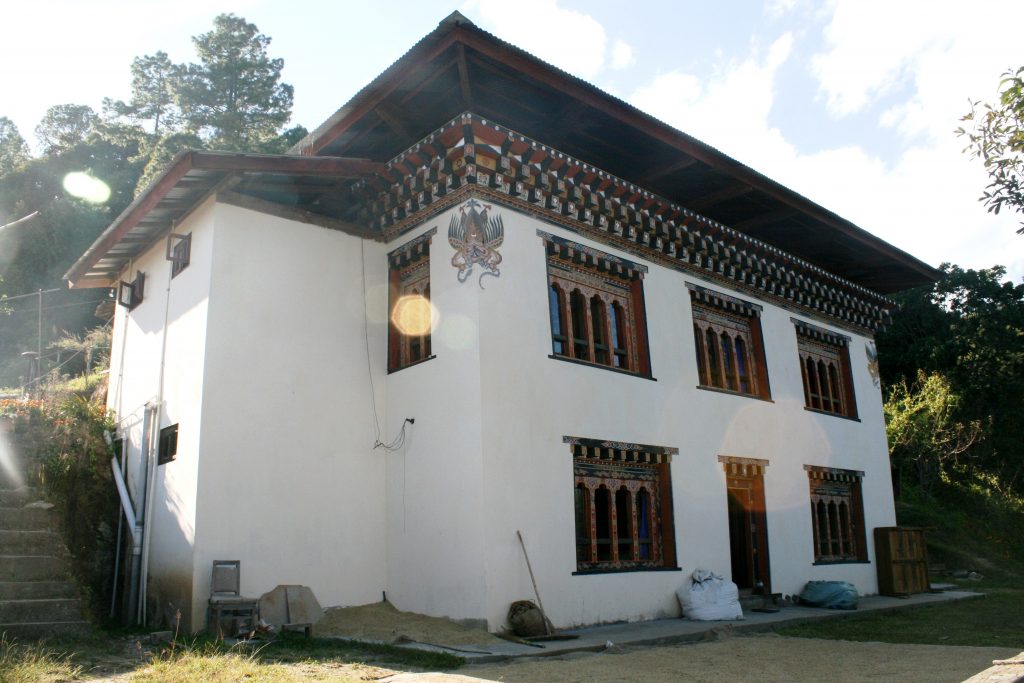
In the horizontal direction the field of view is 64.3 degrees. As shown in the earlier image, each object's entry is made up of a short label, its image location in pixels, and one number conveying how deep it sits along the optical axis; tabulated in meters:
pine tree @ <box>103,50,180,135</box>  35.81
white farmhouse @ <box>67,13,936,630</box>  8.59
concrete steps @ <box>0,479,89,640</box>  7.07
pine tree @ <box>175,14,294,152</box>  32.34
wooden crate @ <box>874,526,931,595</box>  13.38
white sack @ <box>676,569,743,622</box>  9.74
